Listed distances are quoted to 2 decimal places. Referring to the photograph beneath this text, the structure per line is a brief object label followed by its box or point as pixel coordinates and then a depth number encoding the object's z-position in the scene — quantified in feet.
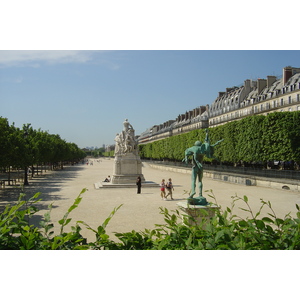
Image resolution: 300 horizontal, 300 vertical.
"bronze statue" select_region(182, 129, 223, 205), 26.05
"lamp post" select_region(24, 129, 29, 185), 87.11
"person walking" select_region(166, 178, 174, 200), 58.54
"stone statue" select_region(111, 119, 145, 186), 84.69
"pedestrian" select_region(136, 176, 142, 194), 66.69
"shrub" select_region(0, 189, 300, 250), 12.36
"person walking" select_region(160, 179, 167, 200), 57.36
